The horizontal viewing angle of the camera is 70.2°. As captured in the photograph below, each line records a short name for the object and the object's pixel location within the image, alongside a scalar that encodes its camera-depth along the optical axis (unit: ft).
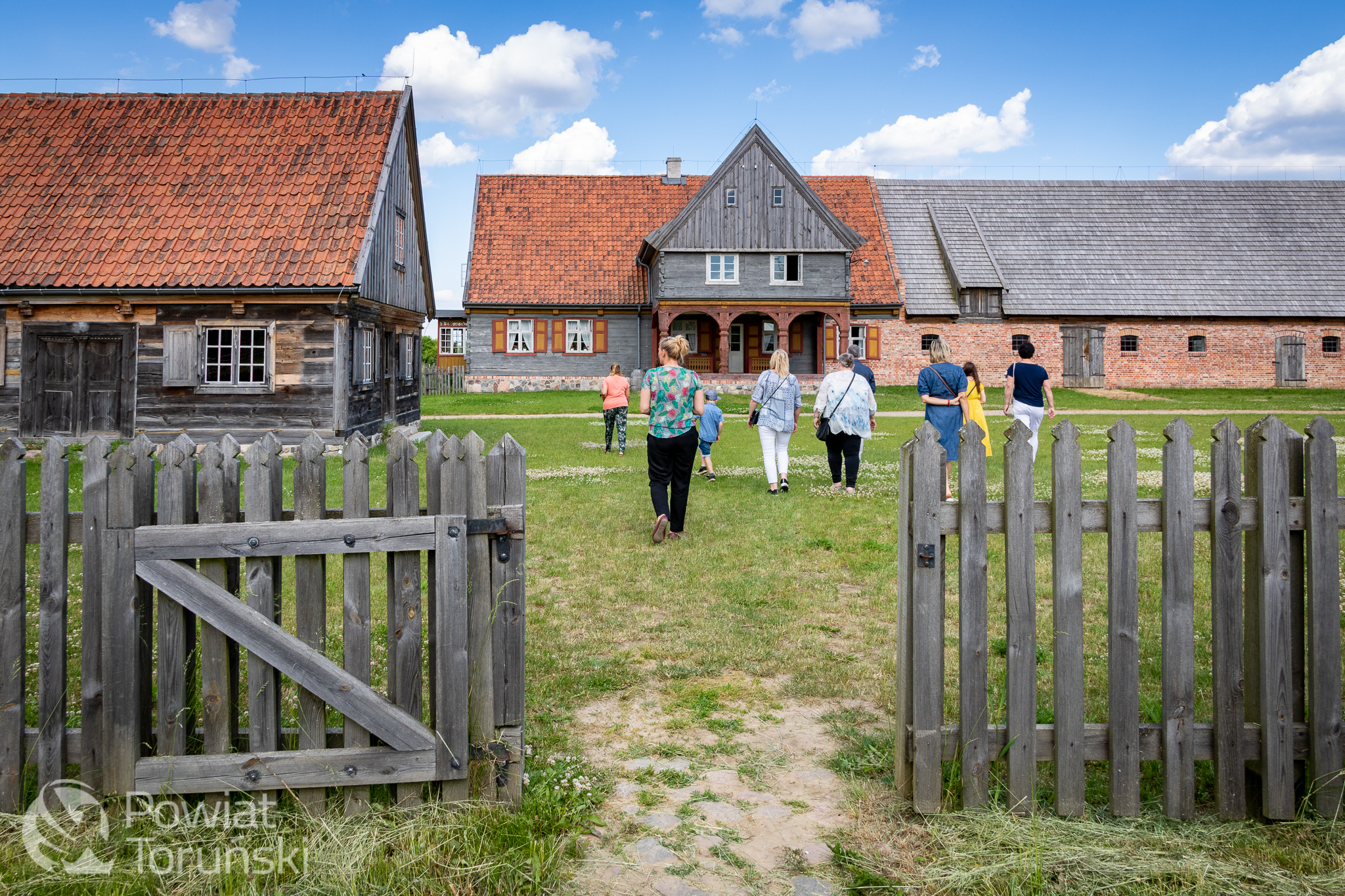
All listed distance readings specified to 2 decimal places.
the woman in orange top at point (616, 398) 50.83
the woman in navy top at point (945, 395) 31.45
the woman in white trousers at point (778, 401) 35.04
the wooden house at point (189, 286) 52.65
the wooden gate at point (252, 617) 10.44
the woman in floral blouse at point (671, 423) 26.78
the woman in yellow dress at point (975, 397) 33.58
